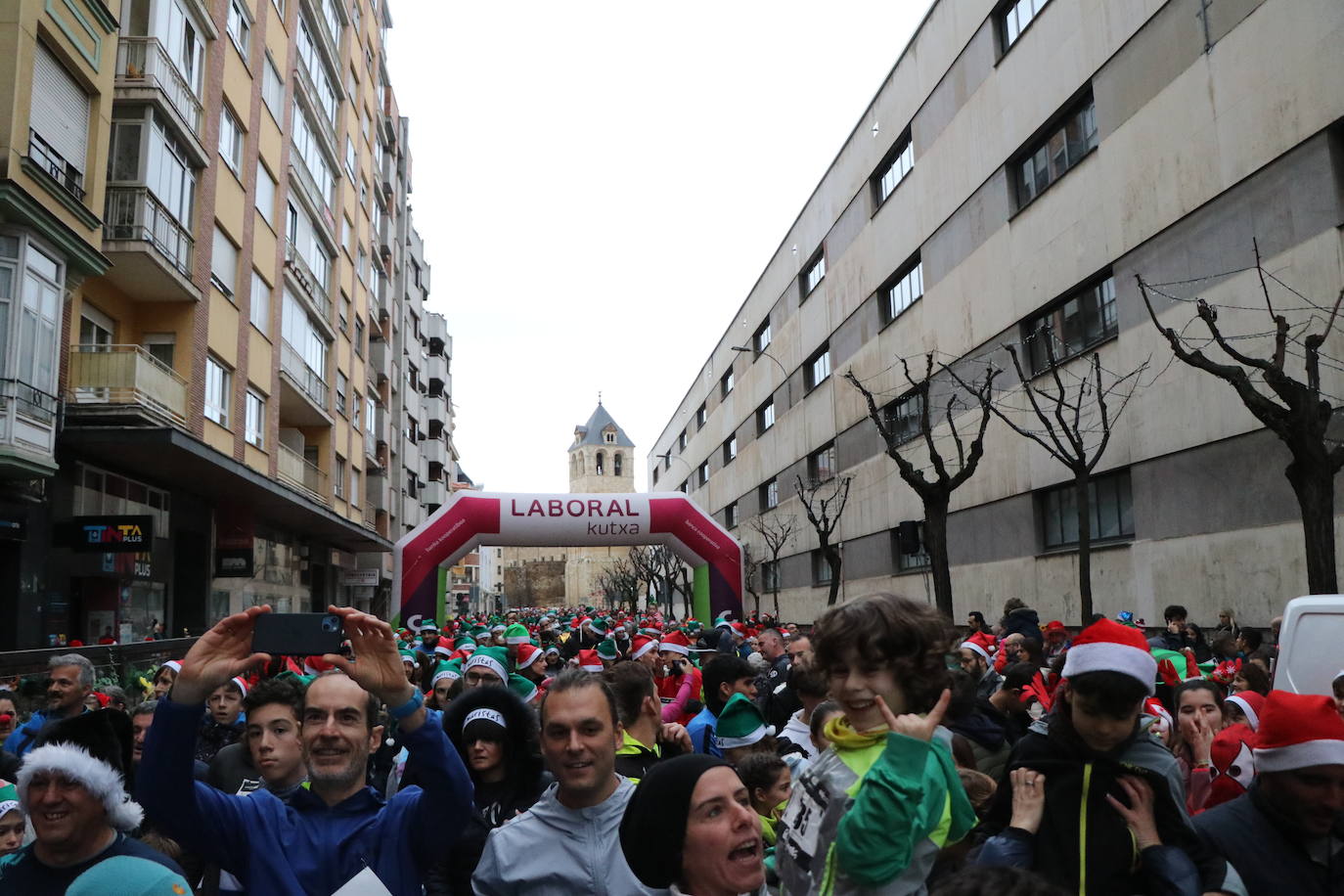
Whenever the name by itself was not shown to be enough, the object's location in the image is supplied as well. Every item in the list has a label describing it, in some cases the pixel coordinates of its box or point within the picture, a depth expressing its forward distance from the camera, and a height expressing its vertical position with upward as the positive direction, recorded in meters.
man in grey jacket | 2.92 -0.60
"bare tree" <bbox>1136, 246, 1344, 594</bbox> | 10.38 +1.42
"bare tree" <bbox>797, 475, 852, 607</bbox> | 30.12 +3.02
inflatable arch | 24.02 +1.75
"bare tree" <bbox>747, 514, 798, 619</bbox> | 40.66 +2.69
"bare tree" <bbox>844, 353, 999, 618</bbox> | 19.33 +1.85
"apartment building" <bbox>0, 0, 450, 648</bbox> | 17.09 +6.00
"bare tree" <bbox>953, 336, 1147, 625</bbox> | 16.55 +3.14
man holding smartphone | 3.20 -0.57
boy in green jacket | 2.29 -0.37
